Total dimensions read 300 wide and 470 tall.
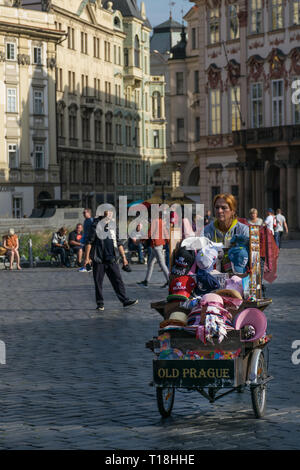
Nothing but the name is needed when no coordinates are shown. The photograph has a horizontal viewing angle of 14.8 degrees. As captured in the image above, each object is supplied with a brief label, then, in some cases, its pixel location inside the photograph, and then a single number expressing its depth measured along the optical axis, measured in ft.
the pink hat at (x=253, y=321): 29.73
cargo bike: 28.50
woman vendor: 32.22
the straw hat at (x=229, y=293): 30.40
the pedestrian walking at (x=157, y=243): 78.48
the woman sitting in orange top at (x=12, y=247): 113.60
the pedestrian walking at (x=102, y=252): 61.46
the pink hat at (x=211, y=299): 29.37
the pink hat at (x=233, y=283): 31.09
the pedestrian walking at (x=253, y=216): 77.51
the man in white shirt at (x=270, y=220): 122.29
